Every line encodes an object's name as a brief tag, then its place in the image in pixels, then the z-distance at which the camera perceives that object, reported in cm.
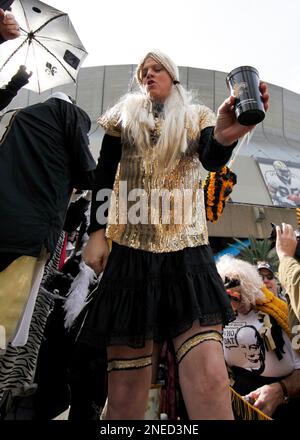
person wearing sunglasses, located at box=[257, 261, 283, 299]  459
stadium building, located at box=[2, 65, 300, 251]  1698
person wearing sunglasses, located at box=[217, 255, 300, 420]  253
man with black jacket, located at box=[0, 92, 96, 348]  157
